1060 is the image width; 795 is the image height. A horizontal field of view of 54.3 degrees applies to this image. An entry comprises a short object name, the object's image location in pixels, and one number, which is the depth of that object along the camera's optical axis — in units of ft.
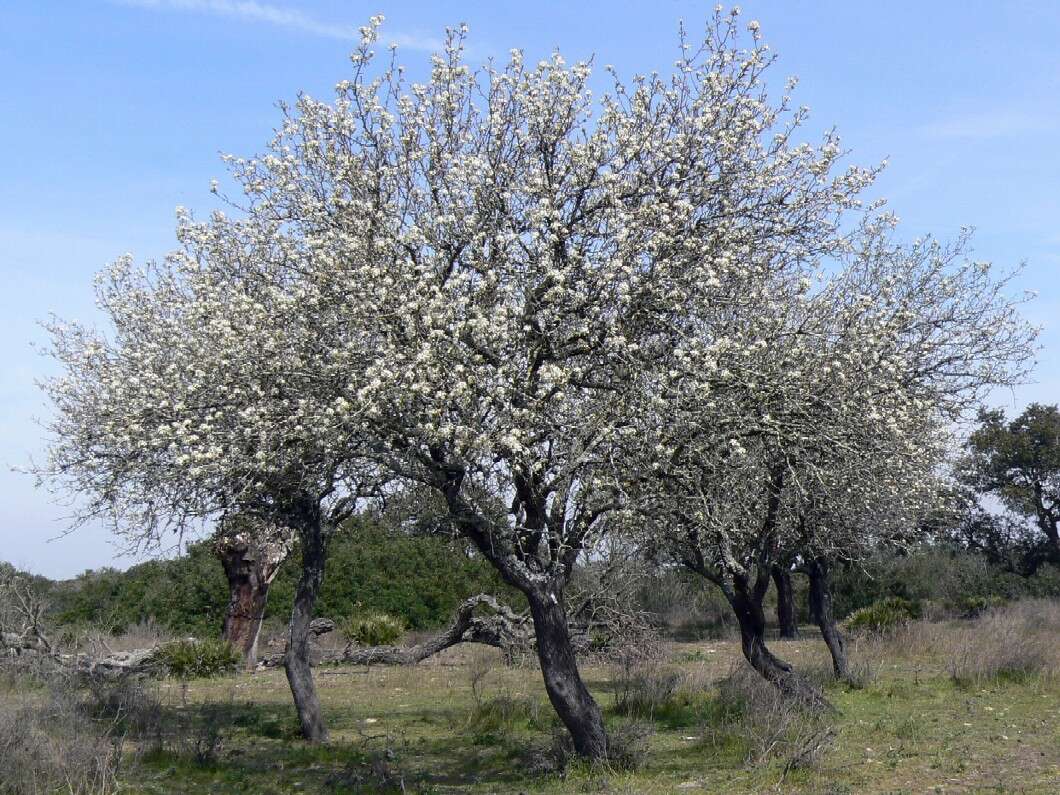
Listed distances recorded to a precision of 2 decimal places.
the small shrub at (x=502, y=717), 48.49
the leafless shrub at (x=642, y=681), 50.72
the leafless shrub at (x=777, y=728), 35.81
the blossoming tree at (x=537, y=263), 31.53
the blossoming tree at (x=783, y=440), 31.78
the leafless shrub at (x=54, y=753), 32.71
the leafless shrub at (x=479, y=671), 56.34
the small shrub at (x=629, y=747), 37.17
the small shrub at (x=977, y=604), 104.68
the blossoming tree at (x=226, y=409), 32.50
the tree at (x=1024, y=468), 121.08
